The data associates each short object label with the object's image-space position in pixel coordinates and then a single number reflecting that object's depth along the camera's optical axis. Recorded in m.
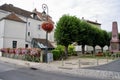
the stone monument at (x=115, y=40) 18.72
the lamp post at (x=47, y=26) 10.21
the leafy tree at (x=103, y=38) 22.70
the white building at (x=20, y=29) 17.59
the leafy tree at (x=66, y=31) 14.68
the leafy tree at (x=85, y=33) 16.69
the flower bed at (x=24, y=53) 11.07
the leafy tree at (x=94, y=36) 20.21
